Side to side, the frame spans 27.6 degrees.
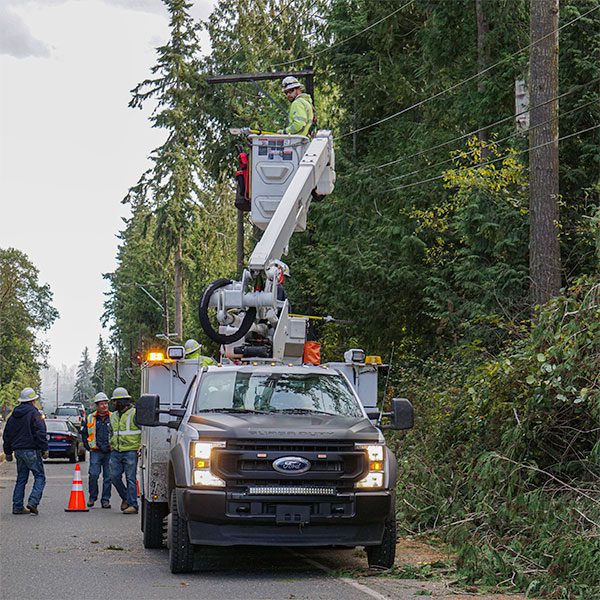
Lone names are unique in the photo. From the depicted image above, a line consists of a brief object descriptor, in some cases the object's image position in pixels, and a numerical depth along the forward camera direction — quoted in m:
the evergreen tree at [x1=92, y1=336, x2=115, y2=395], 134.75
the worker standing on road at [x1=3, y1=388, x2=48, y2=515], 18.12
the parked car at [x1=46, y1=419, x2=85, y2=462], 36.38
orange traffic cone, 19.08
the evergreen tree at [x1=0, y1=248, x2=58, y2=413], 106.88
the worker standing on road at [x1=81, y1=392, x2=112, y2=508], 20.00
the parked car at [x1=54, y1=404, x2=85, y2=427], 67.25
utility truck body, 10.83
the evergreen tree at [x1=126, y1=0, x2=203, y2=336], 53.44
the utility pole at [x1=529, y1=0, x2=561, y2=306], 18.94
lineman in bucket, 16.52
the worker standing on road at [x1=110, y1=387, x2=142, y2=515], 19.00
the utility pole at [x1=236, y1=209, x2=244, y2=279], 39.88
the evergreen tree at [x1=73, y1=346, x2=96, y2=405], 172.00
